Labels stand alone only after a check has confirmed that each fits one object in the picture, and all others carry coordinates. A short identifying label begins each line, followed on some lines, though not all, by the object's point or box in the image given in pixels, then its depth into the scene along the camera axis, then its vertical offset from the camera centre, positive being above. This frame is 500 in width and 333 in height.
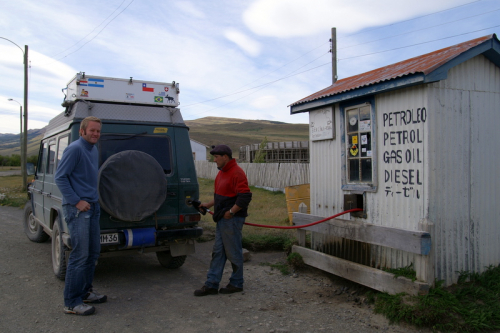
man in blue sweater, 4.26 -0.41
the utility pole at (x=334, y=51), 15.26 +4.67
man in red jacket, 5.02 -0.69
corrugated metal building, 4.42 +0.15
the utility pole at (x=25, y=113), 20.38 +3.04
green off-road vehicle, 5.12 +0.00
